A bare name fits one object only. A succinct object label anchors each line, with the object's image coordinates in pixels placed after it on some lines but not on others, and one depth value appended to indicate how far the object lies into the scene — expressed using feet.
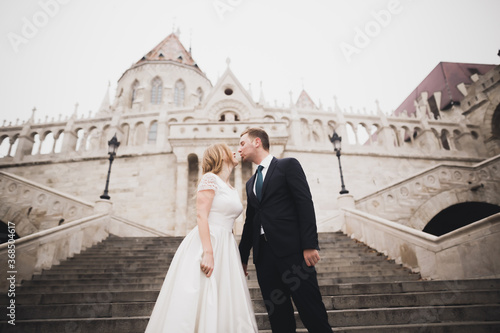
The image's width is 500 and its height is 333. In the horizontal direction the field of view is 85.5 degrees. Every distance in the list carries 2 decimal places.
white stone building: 32.17
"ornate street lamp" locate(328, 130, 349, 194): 32.66
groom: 6.15
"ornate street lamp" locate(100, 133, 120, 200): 32.63
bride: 6.07
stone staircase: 10.91
